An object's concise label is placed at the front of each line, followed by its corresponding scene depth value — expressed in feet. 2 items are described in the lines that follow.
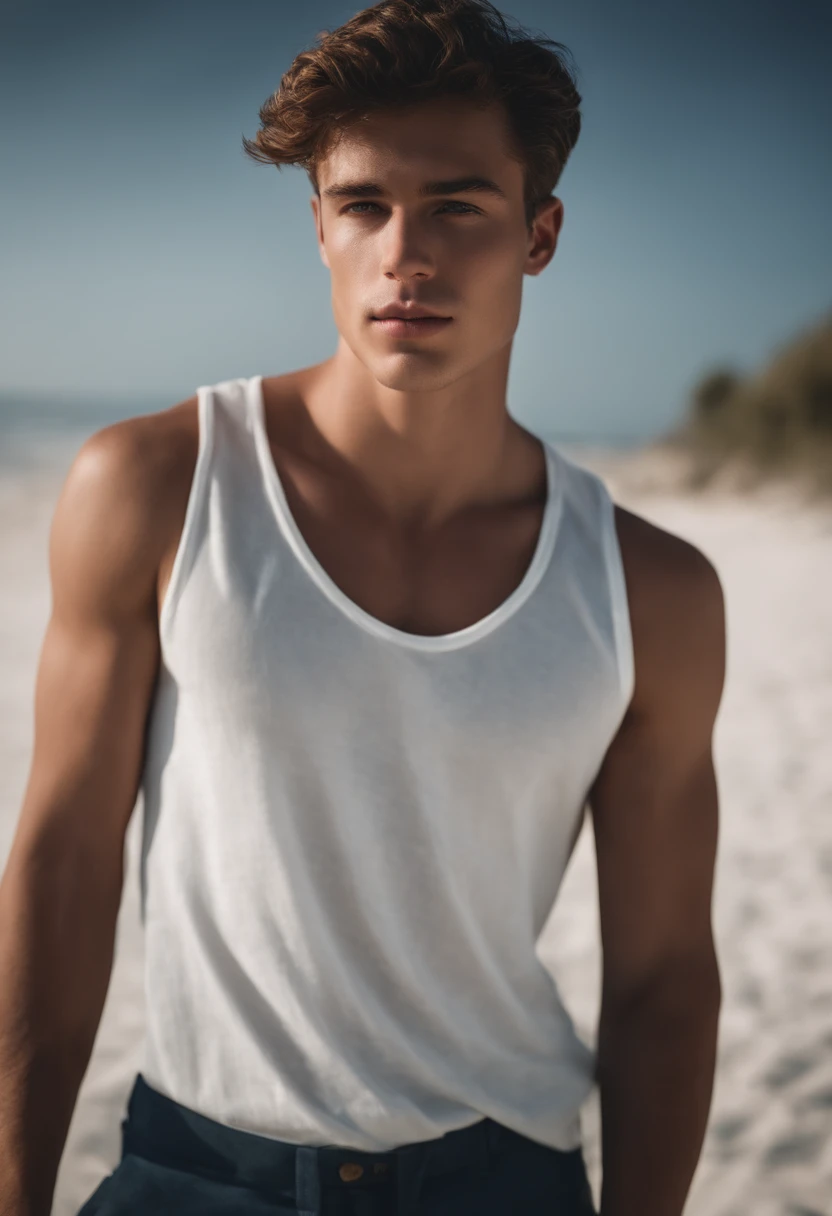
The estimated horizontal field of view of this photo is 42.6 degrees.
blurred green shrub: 60.90
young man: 4.42
